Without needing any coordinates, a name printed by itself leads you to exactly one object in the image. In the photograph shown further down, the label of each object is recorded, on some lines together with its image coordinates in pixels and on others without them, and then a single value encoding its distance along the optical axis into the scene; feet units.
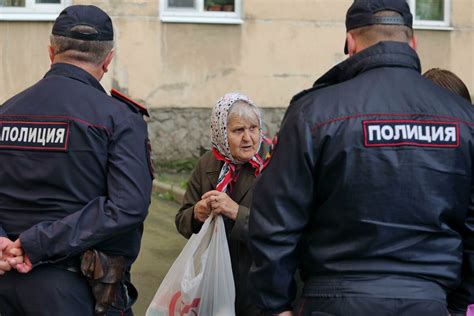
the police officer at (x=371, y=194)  9.36
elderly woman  13.12
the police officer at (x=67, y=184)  11.32
